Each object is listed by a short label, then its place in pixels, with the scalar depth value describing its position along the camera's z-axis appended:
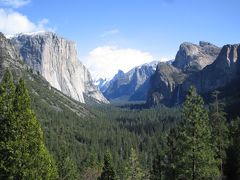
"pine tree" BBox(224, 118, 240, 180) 39.81
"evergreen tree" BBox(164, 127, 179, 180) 32.69
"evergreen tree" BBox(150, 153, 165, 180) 48.31
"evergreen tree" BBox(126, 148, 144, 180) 53.45
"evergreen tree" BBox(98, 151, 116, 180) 51.92
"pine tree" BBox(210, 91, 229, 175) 35.53
